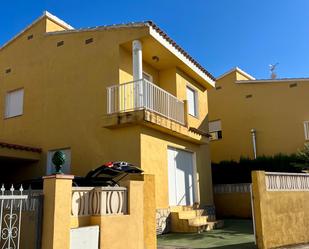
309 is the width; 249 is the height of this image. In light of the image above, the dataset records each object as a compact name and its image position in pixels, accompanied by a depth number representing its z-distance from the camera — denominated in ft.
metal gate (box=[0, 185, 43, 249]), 20.47
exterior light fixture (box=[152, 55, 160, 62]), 49.57
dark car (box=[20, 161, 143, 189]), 31.83
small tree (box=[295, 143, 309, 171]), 52.37
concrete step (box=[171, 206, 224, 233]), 41.77
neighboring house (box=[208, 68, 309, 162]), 68.74
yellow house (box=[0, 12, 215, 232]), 42.24
